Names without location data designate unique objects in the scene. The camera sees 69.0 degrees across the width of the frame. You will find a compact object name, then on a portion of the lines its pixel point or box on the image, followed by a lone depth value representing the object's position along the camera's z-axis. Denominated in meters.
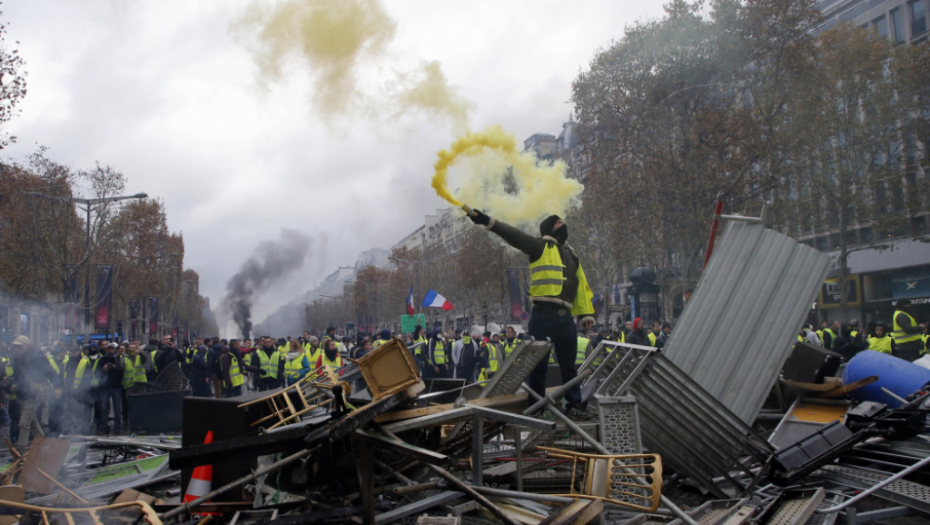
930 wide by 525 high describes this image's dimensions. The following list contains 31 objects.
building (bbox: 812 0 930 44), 31.67
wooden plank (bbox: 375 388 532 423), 4.38
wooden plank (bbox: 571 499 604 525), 3.90
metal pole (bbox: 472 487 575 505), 4.06
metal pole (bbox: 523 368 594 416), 5.14
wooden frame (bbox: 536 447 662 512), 4.08
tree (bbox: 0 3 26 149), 18.12
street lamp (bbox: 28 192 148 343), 26.47
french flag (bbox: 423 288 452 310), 25.75
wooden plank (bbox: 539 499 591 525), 3.81
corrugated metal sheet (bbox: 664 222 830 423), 6.38
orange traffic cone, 5.34
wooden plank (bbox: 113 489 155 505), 4.92
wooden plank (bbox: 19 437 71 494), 5.42
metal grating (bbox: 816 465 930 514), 4.58
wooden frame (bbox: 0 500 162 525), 3.96
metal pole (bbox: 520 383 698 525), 4.16
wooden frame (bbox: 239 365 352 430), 5.48
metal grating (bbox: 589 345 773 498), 5.25
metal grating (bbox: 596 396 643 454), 4.91
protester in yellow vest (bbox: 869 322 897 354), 12.73
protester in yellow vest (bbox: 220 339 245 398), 15.66
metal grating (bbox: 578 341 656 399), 5.21
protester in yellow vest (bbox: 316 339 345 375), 14.48
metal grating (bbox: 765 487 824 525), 4.38
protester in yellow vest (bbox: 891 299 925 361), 12.65
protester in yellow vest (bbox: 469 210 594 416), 6.14
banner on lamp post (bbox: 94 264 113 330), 28.95
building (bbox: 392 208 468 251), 47.04
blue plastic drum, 6.54
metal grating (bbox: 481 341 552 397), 5.08
